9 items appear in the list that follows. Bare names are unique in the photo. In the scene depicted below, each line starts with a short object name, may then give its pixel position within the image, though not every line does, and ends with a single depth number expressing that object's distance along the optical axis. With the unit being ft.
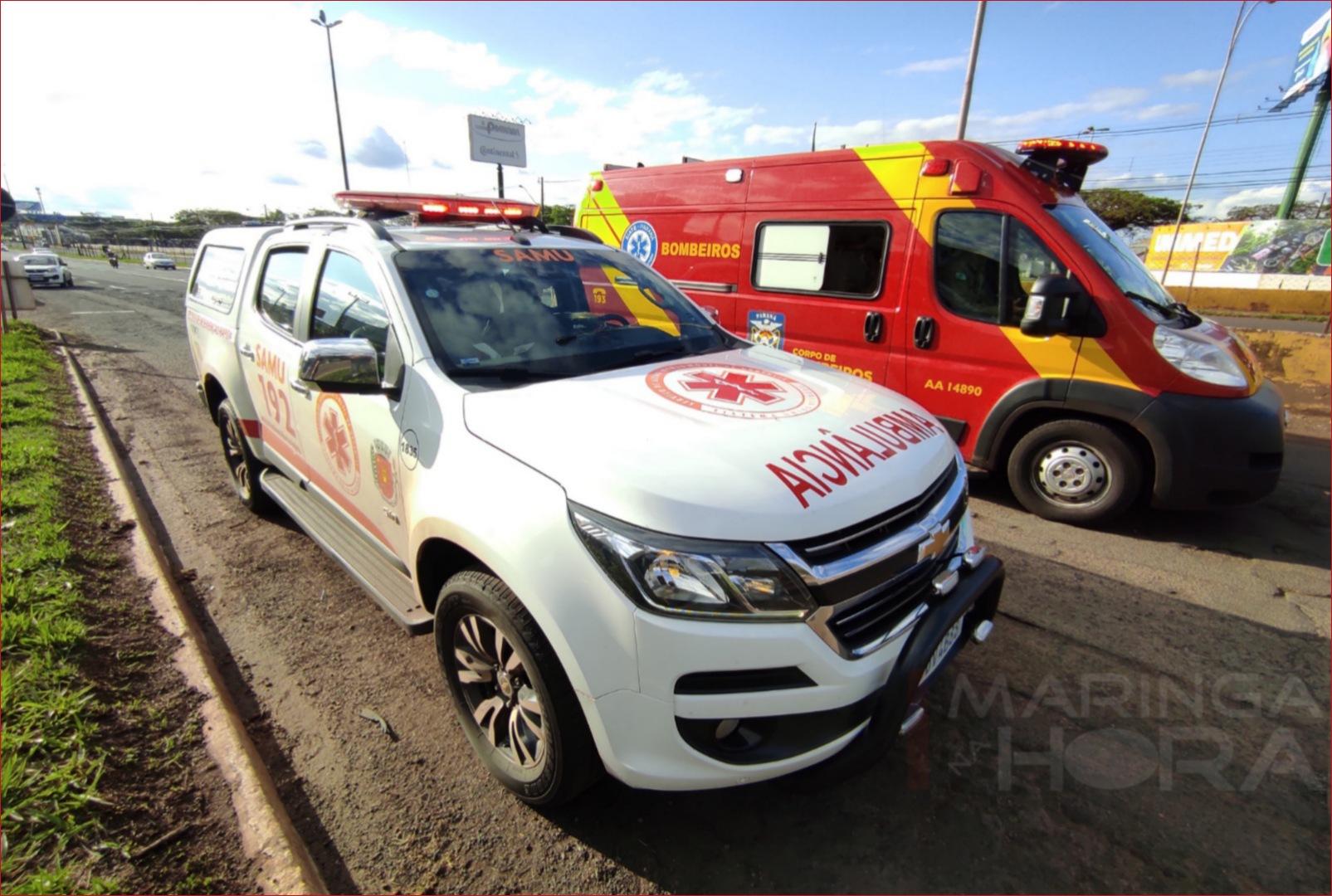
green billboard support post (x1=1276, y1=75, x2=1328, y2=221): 103.91
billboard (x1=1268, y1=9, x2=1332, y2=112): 97.04
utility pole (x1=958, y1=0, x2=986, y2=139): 36.50
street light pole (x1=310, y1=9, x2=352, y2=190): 75.31
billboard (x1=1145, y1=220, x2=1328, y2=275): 93.09
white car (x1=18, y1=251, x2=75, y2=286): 80.89
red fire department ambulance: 12.78
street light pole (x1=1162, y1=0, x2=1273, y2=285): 78.43
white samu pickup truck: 5.35
